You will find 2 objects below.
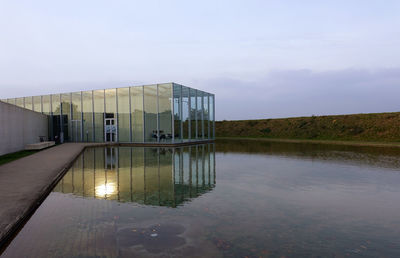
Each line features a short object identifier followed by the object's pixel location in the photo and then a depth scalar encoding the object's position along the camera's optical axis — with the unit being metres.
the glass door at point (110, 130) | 30.35
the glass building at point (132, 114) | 27.62
